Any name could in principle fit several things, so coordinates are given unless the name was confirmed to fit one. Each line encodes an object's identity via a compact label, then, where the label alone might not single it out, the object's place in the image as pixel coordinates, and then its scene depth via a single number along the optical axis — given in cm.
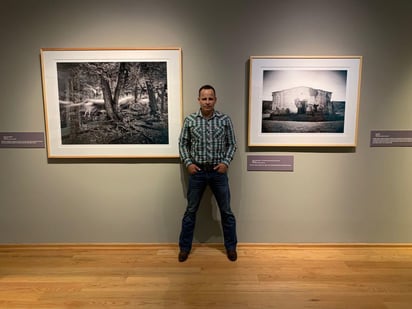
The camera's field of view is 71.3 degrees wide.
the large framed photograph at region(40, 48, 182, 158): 245
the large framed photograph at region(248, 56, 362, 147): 245
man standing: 235
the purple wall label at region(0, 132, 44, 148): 257
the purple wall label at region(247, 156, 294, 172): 260
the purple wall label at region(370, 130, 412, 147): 256
